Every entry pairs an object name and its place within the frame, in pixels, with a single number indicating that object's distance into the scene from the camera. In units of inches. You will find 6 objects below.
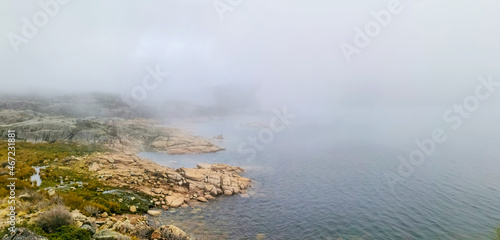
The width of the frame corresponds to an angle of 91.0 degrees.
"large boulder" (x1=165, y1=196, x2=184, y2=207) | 1459.9
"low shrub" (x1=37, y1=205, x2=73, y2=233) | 705.0
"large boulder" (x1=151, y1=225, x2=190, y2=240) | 958.7
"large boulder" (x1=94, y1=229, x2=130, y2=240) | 723.1
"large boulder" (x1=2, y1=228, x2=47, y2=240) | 577.6
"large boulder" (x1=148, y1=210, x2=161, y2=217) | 1284.4
